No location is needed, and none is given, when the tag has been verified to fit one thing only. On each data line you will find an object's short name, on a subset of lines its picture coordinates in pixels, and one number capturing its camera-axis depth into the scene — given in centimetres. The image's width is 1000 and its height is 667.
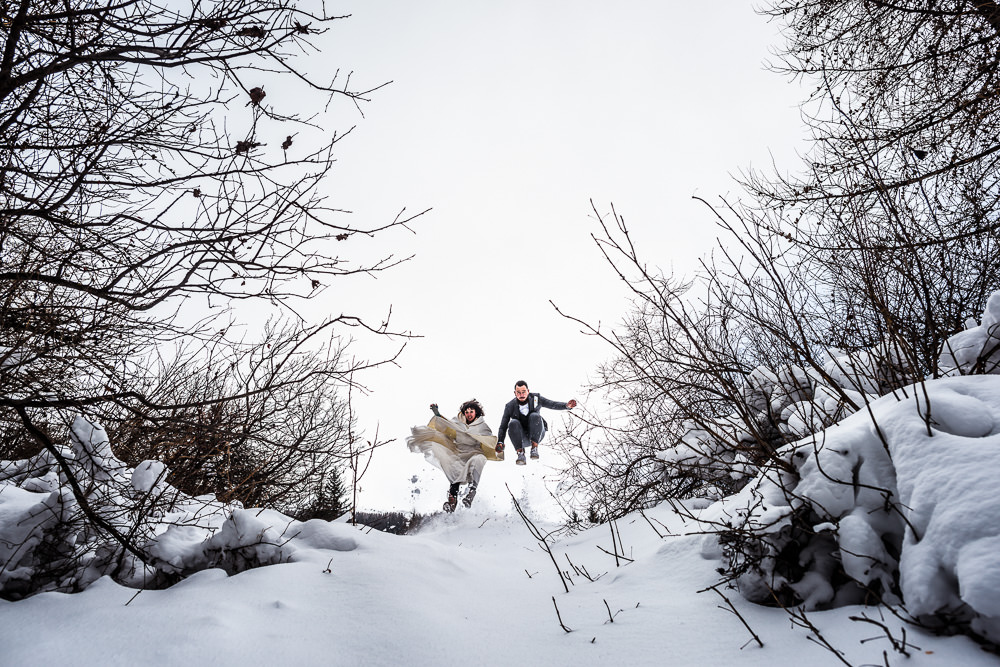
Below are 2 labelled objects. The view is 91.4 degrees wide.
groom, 867
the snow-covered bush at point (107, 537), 226
